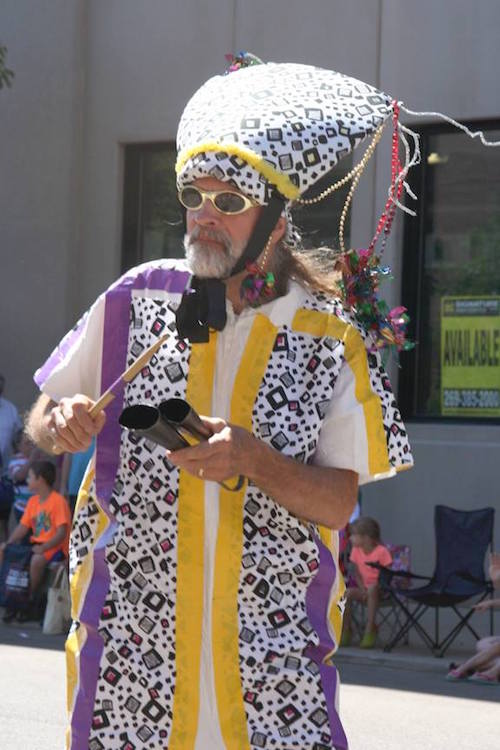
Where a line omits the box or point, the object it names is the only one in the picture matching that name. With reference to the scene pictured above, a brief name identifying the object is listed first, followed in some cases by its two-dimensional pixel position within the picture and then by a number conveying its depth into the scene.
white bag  12.61
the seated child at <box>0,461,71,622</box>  13.28
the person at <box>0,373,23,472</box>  15.30
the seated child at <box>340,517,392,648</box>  12.40
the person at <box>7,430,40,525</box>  14.29
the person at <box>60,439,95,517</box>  12.94
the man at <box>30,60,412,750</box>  3.27
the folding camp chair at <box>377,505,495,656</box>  12.12
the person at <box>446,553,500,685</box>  10.96
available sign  14.16
